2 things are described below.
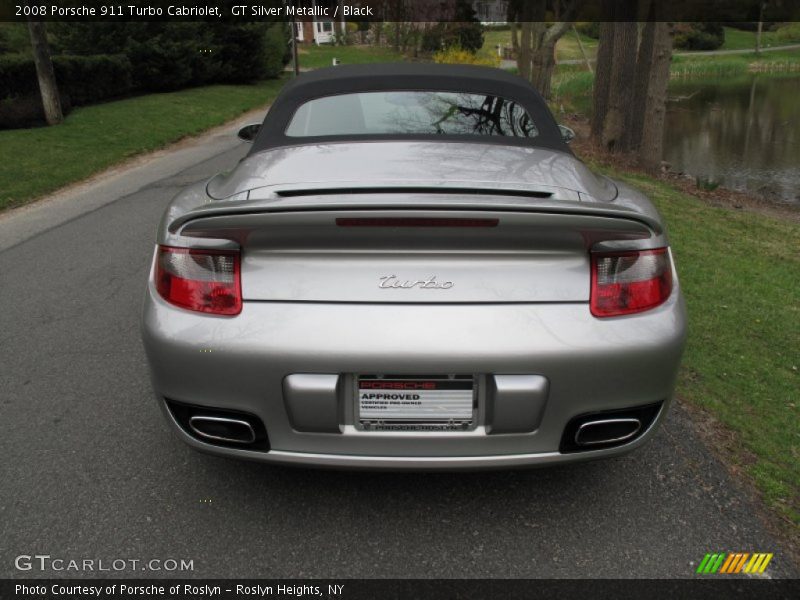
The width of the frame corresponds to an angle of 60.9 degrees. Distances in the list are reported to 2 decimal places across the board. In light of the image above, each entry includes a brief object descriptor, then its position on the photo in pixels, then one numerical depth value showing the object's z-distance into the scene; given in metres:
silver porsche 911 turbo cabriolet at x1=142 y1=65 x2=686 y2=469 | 2.14
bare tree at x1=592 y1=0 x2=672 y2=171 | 13.46
